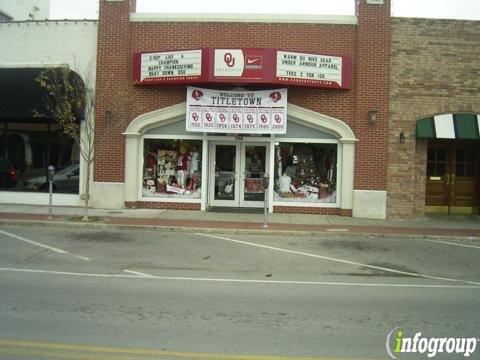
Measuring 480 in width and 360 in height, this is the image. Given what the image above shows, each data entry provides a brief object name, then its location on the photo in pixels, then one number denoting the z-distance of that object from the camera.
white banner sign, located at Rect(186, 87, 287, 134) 15.74
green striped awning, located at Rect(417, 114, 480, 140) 15.45
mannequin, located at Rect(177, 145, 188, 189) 16.66
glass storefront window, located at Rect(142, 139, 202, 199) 16.62
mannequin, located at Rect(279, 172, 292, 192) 16.48
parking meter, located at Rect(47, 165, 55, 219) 13.99
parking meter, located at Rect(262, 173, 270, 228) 13.54
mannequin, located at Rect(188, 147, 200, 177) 16.64
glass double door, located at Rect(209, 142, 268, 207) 16.77
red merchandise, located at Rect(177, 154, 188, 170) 16.67
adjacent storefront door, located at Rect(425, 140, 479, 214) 17.59
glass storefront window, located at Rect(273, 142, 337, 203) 16.38
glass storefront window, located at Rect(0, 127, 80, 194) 16.86
